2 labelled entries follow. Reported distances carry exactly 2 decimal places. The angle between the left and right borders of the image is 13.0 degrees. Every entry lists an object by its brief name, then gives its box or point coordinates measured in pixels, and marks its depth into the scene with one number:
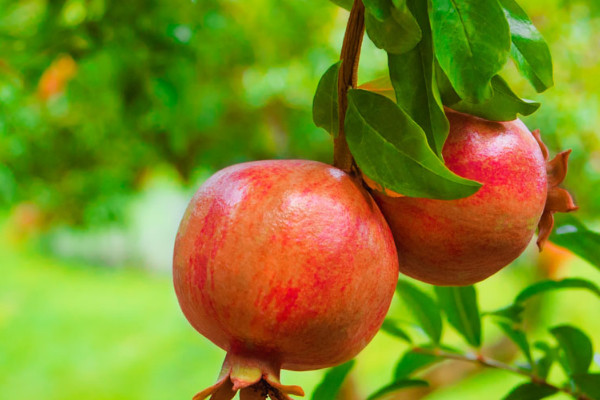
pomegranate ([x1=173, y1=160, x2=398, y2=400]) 0.89
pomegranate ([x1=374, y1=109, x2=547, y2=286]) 0.92
